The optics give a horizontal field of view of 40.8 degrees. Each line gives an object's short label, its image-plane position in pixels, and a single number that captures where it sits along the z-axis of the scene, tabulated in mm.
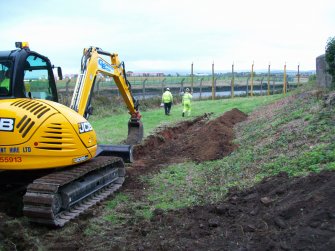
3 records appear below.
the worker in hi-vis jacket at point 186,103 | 22828
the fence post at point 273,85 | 39656
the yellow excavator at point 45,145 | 6195
